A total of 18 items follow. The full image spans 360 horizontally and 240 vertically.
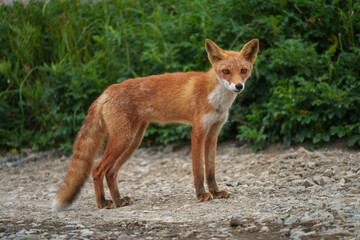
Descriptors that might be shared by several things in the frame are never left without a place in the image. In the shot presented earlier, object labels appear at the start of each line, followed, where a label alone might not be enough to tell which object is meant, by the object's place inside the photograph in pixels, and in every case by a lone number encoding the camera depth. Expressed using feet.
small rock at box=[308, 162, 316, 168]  31.45
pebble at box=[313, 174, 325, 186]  28.14
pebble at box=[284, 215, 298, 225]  19.63
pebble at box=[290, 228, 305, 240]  17.84
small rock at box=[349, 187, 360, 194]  25.03
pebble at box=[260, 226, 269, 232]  19.06
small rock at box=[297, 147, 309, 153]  35.79
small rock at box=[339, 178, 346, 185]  27.32
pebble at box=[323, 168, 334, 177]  29.31
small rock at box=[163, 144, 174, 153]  43.78
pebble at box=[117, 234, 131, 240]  18.70
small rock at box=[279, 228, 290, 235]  18.57
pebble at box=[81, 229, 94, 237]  19.51
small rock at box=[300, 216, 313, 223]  19.55
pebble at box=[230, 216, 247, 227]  19.92
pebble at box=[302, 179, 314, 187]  27.84
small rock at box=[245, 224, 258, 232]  19.29
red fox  25.98
